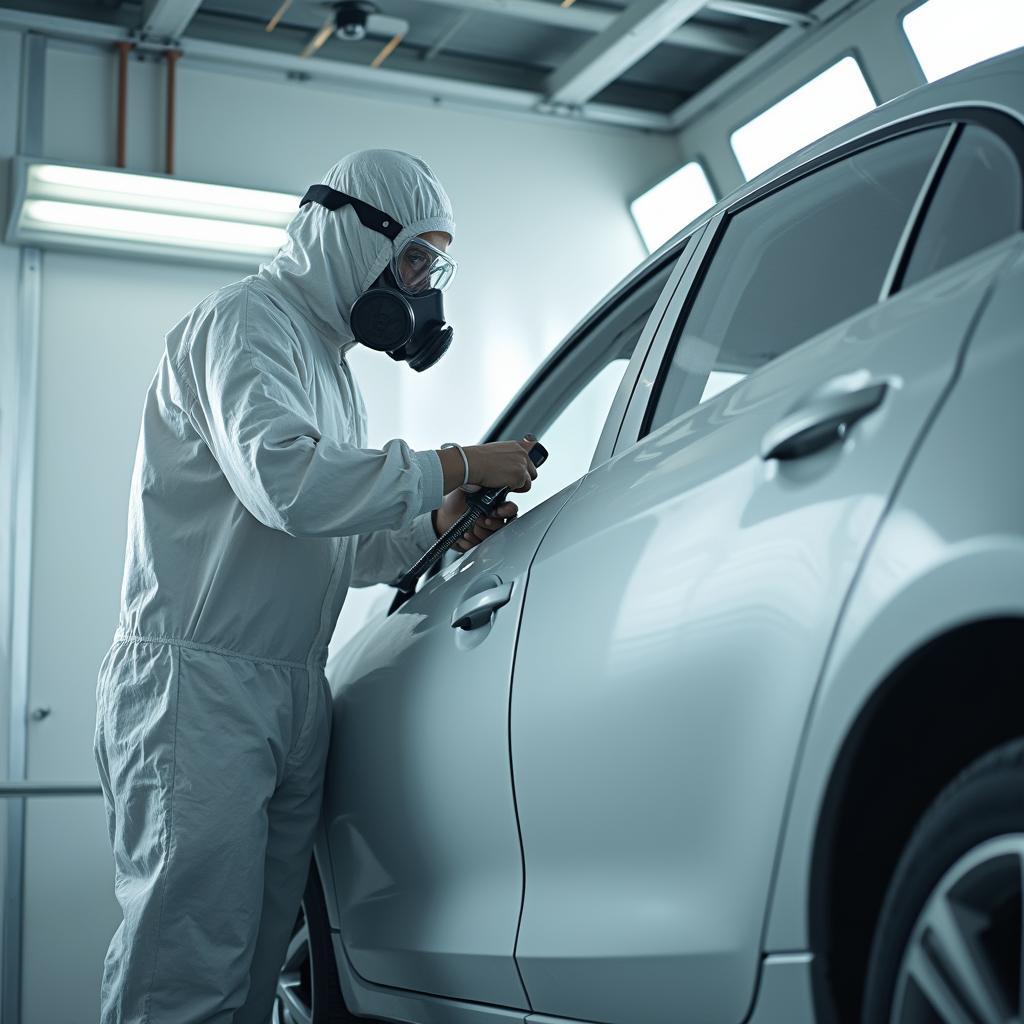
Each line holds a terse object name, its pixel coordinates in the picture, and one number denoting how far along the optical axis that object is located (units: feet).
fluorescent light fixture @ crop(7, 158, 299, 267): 13.99
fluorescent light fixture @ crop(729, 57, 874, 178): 14.83
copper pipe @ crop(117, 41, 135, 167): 14.80
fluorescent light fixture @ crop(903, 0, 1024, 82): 12.40
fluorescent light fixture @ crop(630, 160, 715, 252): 17.39
